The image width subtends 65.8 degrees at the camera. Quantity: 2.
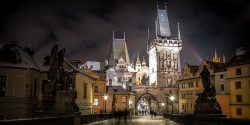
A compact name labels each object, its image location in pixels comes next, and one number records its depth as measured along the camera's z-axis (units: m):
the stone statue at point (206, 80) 14.31
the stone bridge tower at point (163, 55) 81.67
